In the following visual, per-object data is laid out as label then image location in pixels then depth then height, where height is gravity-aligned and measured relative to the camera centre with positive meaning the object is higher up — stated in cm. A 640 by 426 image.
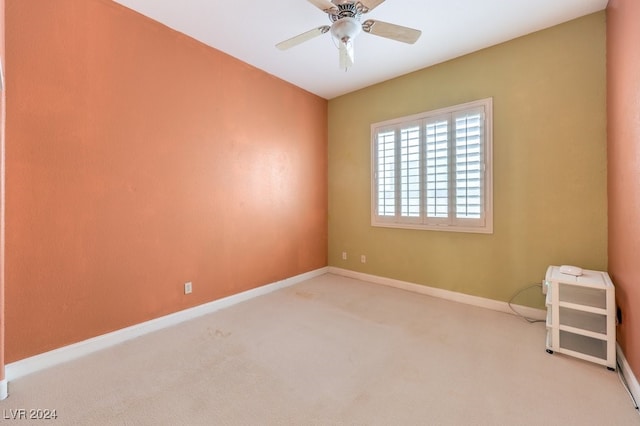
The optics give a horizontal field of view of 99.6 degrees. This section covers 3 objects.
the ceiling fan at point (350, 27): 199 +144
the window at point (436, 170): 299 +50
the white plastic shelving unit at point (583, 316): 189 -81
